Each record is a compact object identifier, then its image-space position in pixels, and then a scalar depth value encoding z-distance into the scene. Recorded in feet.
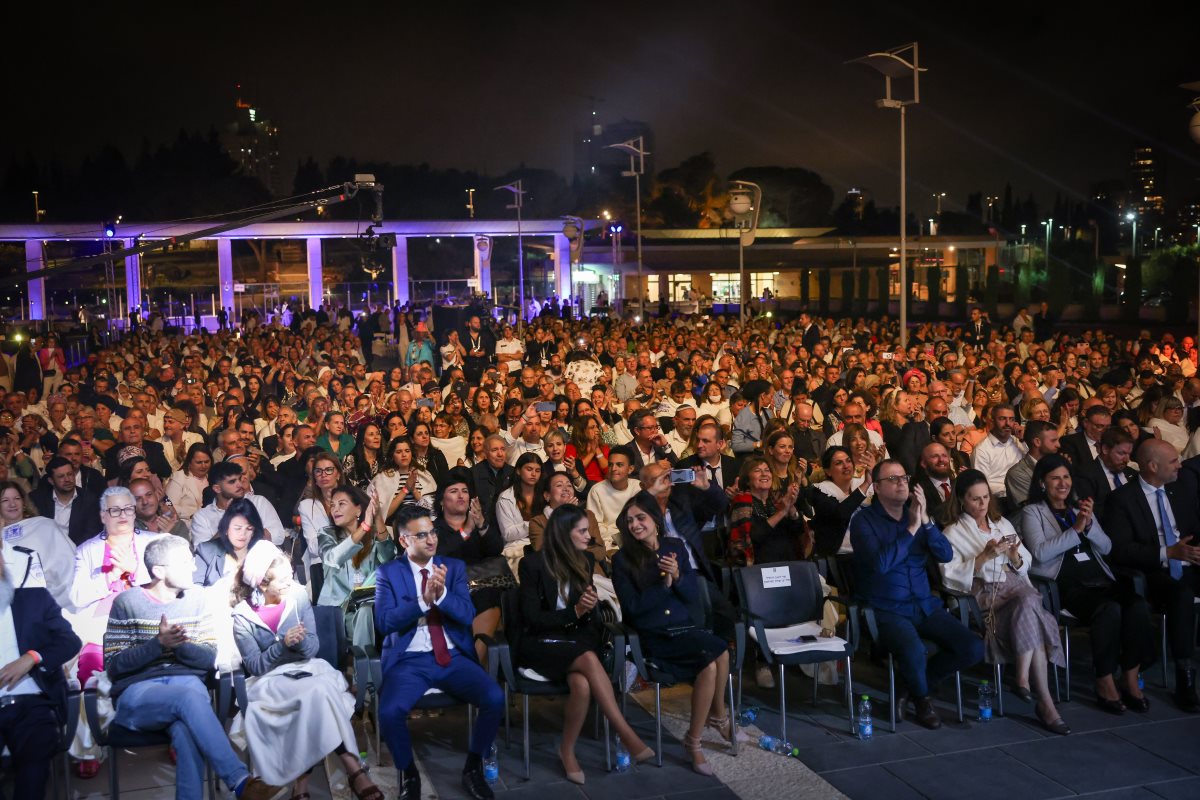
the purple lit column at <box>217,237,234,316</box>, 140.46
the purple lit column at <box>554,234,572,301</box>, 154.62
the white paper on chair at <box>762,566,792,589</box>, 21.79
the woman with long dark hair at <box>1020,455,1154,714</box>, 21.54
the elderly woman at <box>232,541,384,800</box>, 17.39
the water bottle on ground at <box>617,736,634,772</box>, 19.07
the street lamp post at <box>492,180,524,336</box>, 112.70
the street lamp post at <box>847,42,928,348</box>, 48.70
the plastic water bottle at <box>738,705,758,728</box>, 21.07
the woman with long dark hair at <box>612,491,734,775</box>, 19.63
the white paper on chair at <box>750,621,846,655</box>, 20.44
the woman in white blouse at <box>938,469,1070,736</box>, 21.25
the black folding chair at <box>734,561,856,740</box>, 21.21
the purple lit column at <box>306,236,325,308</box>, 145.38
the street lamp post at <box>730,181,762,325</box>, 73.73
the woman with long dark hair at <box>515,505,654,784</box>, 18.97
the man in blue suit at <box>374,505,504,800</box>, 17.97
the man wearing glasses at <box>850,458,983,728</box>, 20.75
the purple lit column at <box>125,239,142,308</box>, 131.64
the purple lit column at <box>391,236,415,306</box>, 148.05
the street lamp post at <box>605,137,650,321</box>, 97.62
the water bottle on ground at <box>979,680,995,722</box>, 21.01
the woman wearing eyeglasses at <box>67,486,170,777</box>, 19.66
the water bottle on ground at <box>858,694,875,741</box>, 20.26
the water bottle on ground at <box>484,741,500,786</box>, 18.71
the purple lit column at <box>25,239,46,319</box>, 135.74
